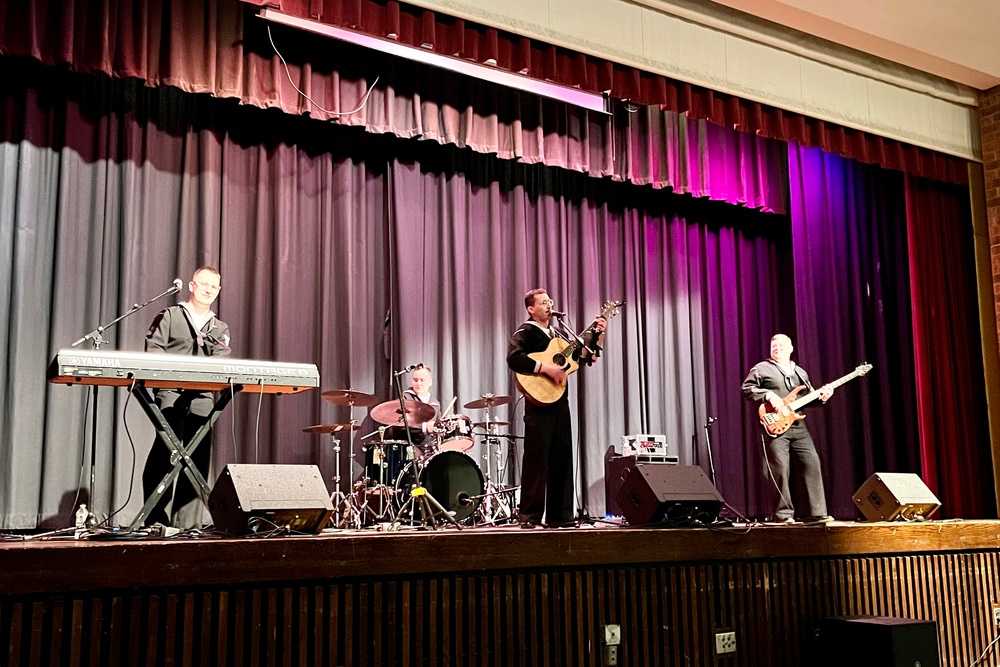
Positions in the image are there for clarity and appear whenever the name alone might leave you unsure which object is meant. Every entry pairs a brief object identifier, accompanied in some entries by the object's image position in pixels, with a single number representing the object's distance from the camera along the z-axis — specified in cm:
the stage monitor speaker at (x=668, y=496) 479
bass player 705
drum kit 586
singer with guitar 529
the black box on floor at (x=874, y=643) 439
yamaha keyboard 404
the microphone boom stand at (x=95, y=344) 423
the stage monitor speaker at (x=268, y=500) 386
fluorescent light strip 598
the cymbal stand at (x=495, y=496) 668
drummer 651
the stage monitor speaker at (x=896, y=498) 601
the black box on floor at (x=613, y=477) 776
